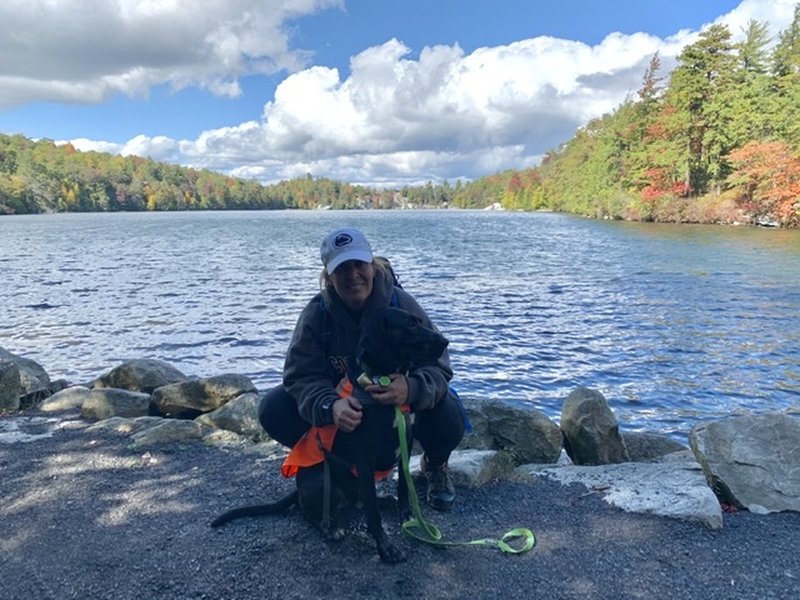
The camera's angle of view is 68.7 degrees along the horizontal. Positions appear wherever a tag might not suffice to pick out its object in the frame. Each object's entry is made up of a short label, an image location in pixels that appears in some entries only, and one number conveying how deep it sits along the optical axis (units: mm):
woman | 3527
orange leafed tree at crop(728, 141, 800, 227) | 40562
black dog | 3373
